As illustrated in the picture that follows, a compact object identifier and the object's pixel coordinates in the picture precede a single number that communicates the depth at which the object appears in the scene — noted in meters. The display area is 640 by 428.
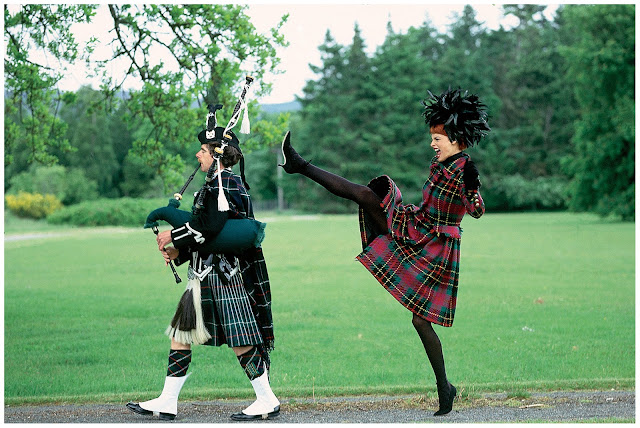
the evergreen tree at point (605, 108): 32.75
